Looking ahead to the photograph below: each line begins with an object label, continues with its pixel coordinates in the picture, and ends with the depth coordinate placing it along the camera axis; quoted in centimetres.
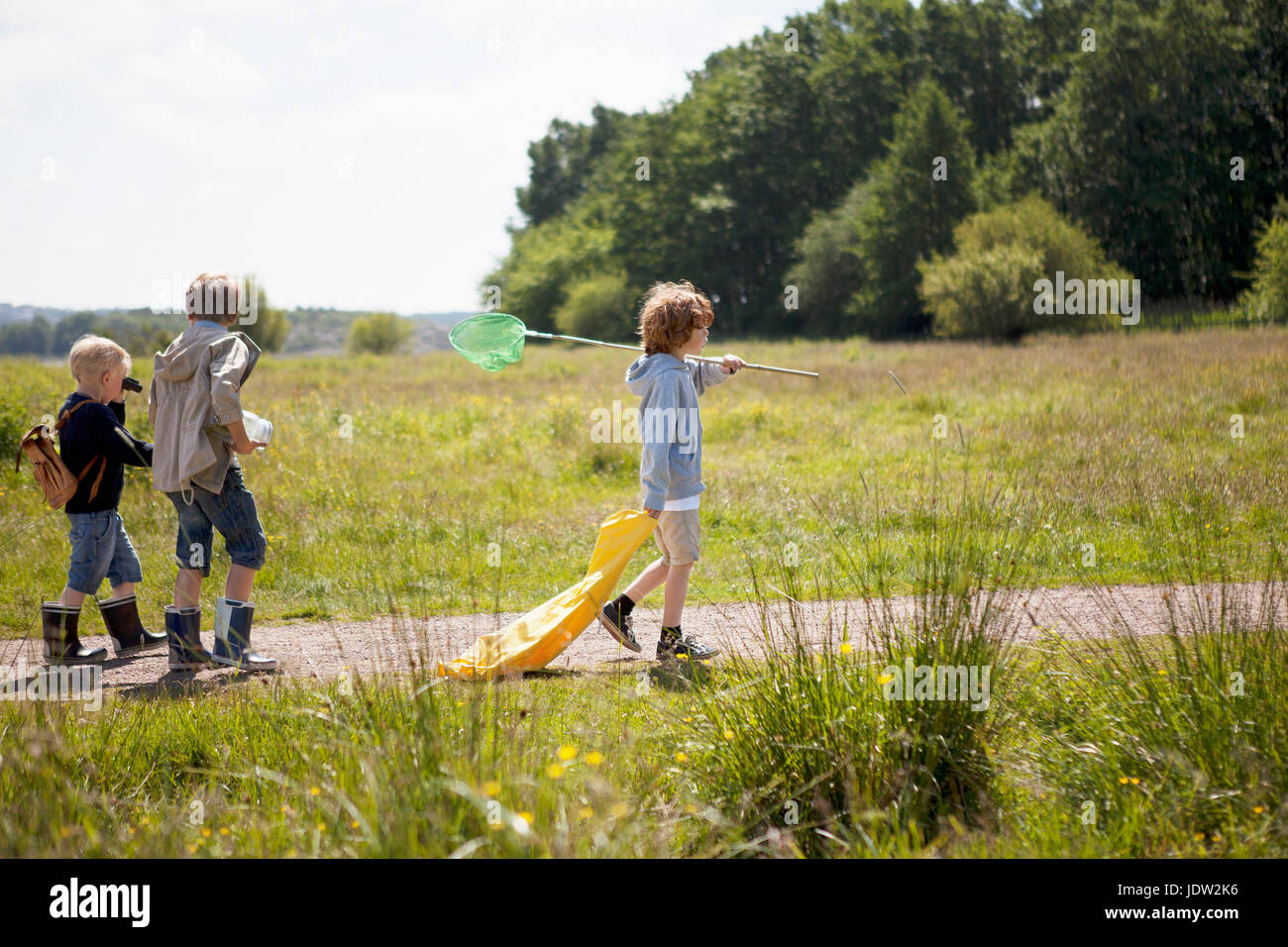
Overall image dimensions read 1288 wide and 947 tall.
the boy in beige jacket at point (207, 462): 549
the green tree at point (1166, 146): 4450
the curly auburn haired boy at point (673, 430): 555
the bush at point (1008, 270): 3469
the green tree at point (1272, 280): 2928
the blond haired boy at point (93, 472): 591
